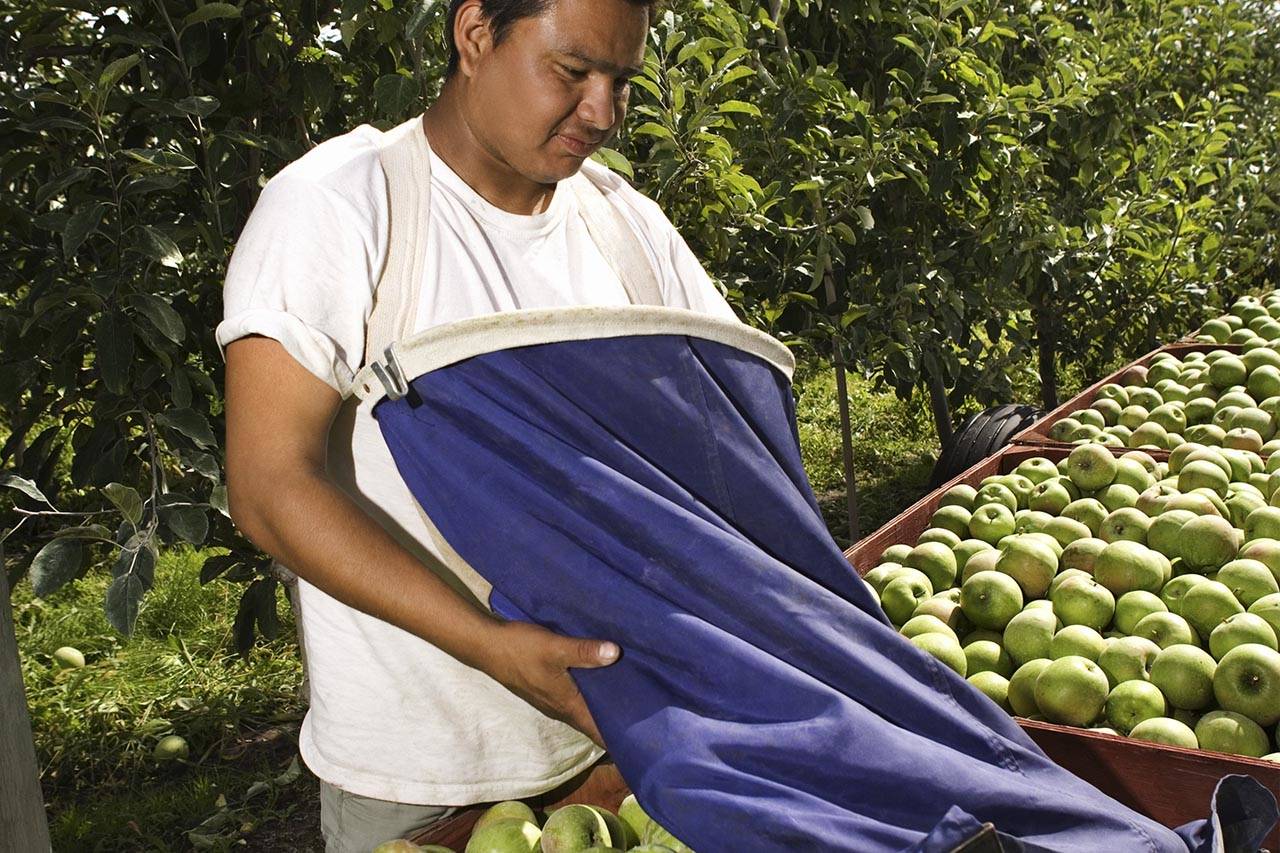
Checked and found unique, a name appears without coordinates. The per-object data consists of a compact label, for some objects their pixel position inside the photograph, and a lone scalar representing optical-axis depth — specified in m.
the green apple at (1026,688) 2.08
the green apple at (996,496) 2.85
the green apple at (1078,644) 2.15
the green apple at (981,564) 2.48
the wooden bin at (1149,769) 1.71
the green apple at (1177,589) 2.29
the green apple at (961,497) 2.88
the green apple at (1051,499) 2.87
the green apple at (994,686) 2.12
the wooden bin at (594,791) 1.60
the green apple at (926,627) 2.25
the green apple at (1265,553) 2.36
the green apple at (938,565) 2.51
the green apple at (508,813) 1.47
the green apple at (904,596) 2.39
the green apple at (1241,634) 2.06
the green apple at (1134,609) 2.26
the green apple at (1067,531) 2.63
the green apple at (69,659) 4.03
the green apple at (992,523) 2.71
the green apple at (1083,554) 2.47
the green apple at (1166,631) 2.15
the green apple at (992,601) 2.32
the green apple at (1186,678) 2.02
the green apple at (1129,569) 2.36
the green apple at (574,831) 1.40
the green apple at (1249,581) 2.27
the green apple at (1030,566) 2.42
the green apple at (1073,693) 1.99
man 1.21
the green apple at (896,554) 2.63
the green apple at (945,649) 2.16
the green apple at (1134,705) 1.98
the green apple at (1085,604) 2.27
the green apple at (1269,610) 2.14
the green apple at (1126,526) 2.59
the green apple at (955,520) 2.77
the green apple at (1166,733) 1.90
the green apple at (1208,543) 2.44
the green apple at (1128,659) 2.05
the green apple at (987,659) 2.22
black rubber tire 4.33
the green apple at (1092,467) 2.95
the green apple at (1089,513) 2.73
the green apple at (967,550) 2.58
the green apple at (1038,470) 3.08
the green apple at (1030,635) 2.19
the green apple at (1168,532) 2.49
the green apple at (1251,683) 1.95
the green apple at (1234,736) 1.91
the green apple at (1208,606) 2.20
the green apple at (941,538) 2.67
